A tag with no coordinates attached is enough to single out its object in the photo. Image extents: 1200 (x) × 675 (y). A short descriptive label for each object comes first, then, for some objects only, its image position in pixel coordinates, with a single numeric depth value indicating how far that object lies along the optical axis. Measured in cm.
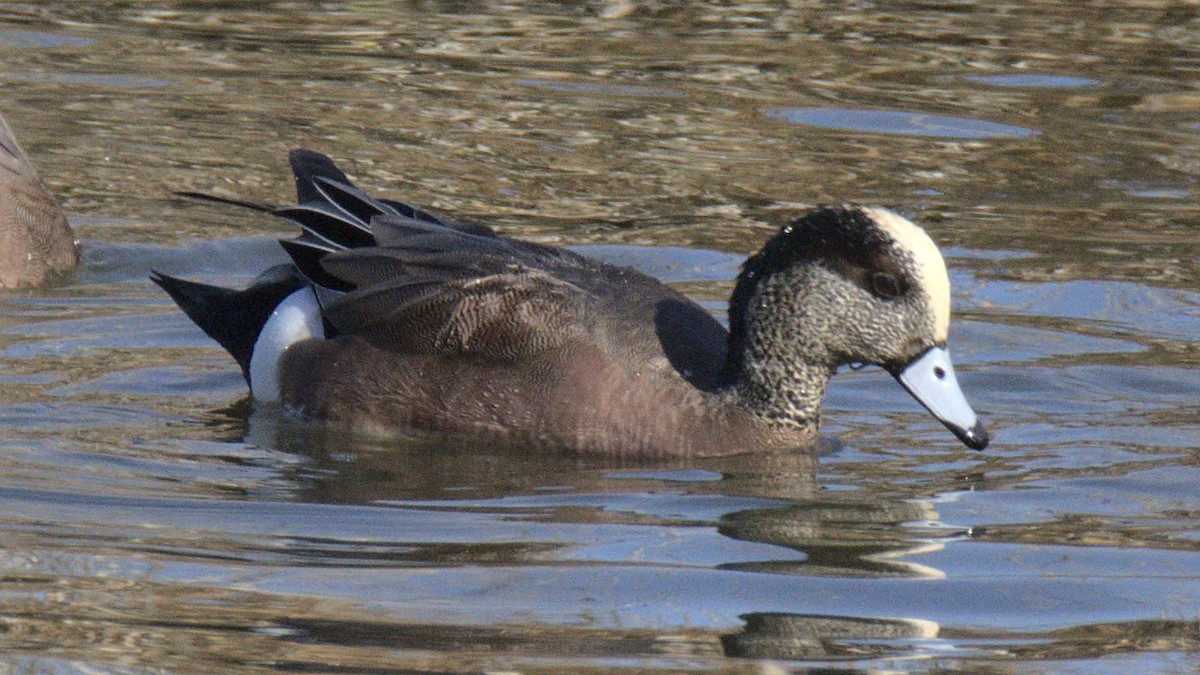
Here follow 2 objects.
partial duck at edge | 1388
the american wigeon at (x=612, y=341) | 1083
